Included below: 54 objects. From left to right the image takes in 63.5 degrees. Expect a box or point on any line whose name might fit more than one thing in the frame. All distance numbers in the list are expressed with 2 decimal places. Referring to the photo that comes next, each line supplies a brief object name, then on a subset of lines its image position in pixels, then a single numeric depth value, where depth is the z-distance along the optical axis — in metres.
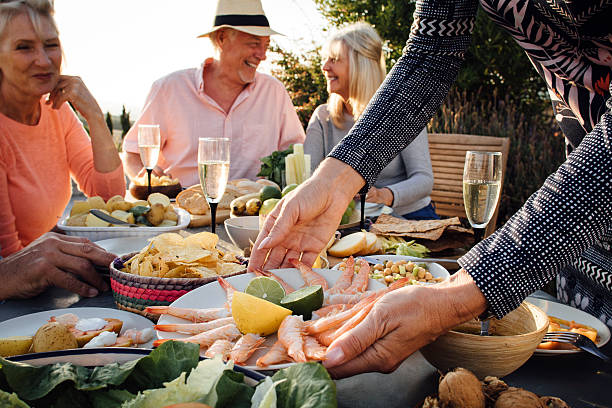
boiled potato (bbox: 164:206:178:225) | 2.28
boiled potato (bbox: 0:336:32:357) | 1.00
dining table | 0.79
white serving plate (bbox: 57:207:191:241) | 2.08
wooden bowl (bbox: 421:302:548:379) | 0.84
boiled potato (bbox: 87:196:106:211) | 2.31
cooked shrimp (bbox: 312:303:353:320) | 0.98
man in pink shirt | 4.42
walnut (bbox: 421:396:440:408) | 0.68
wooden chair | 4.93
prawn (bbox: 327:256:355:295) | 1.16
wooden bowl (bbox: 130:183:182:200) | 3.02
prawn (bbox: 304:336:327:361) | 0.79
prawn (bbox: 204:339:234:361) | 0.85
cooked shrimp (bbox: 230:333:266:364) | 0.83
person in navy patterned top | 0.87
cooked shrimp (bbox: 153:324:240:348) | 0.92
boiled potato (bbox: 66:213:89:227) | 2.14
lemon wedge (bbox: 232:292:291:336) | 0.92
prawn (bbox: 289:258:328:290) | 1.21
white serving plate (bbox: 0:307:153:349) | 1.19
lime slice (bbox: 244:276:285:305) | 1.06
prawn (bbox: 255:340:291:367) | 0.79
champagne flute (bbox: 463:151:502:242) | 1.71
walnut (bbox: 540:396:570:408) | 0.69
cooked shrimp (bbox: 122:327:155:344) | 1.11
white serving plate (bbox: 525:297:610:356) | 1.14
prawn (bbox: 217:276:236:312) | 1.09
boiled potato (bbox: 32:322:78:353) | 1.00
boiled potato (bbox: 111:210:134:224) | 2.20
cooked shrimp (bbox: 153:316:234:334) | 0.96
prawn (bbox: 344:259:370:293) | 1.15
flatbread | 2.05
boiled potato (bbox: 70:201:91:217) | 2.28
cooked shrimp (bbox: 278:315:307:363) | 0.80
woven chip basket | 1.25
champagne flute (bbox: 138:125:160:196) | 2.95
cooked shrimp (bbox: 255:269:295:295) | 1.18
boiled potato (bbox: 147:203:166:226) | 2.20
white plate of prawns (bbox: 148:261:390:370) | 0.83
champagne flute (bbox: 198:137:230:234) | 2.00
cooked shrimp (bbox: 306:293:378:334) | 0.89
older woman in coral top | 2.69
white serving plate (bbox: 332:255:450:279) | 1.48
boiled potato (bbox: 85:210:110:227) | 2.13
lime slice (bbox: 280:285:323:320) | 0.99
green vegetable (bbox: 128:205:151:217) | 2.21
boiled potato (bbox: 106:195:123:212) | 2.31
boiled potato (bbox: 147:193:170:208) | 2.42
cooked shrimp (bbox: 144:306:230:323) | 1.04
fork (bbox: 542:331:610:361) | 1.03
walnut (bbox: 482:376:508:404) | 0.74
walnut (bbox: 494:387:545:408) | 0.67
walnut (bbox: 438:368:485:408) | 0.69
